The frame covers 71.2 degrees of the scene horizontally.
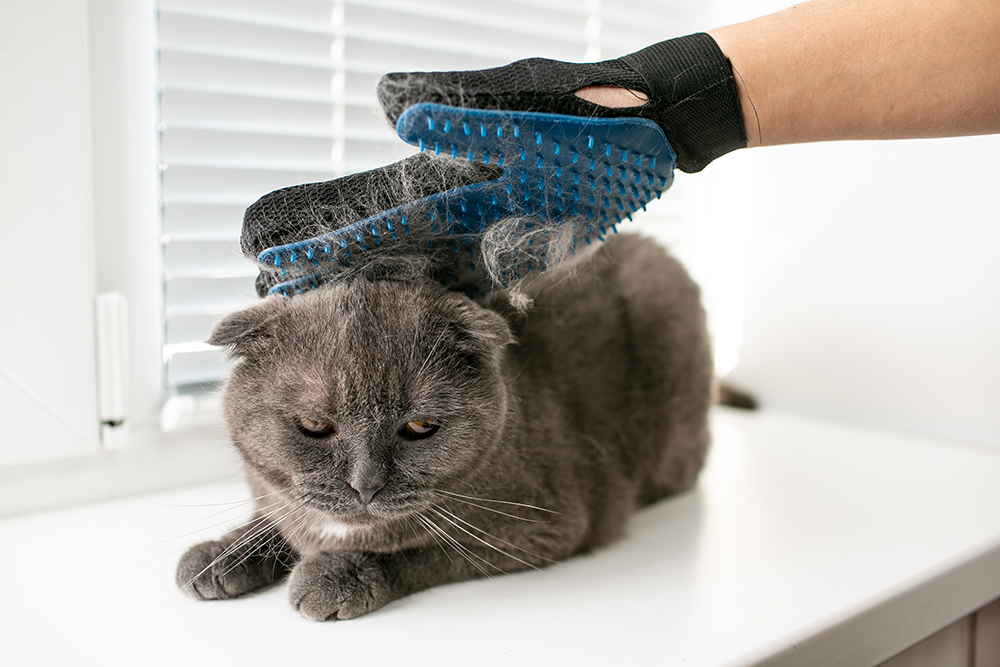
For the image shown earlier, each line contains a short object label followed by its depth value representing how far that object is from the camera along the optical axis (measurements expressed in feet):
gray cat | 2.58
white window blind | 3.99
